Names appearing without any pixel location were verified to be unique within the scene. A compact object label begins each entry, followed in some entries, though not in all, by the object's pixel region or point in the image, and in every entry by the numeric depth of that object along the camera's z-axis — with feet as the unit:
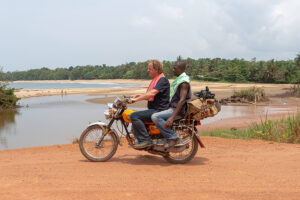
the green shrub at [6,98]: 73.95
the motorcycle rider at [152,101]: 18.10
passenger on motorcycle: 17.76
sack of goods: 18.16
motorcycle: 18.79
